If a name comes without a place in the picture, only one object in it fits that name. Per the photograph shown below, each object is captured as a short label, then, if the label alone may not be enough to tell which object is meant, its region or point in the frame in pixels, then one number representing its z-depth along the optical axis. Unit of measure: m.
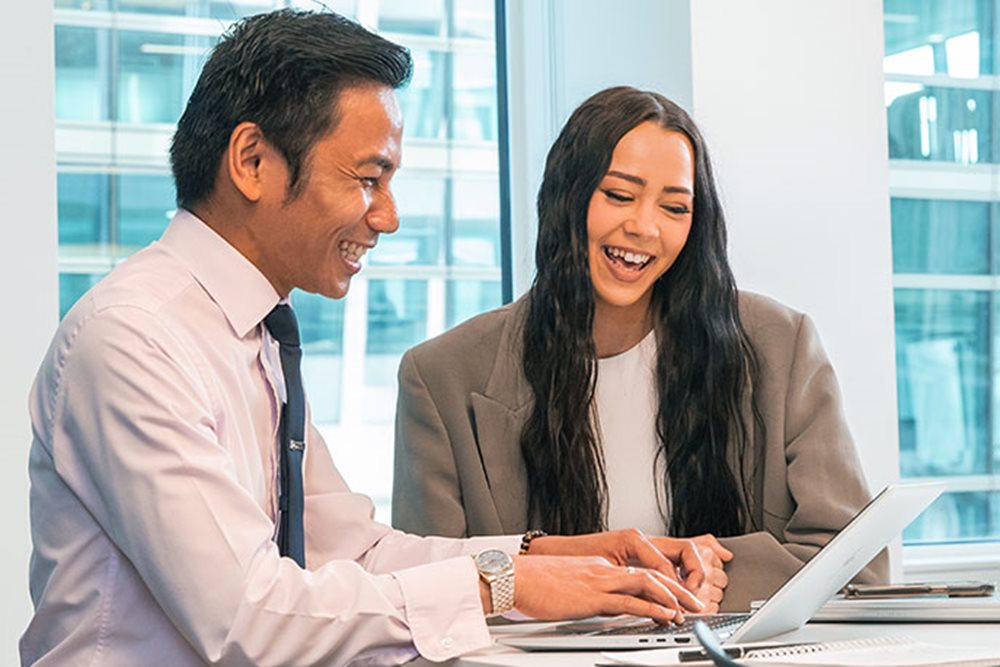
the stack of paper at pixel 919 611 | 1.70
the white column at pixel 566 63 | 2.59
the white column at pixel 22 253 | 2.31
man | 1.57
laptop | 1.56
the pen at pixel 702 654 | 1.48
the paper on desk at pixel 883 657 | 1.45
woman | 2.16
